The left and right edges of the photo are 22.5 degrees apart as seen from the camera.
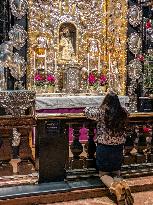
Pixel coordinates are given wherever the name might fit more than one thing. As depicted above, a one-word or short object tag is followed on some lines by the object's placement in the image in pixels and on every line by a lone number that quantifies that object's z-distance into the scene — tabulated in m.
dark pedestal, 5.33
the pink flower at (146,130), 6.03
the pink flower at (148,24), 10.43
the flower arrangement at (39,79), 9.54
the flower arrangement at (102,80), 10.19
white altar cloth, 8.98
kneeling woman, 5.06
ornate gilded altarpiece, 9.74
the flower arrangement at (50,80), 9.69
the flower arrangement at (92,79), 10.09
